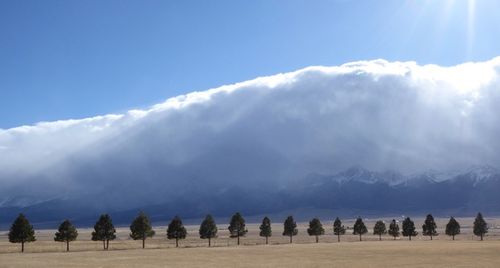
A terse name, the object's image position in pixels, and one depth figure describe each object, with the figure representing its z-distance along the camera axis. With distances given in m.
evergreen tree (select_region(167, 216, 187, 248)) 162.00
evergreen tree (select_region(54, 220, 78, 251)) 137.38
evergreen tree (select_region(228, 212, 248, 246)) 175.36
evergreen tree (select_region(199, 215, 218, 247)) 167.25
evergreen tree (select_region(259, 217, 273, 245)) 180.00
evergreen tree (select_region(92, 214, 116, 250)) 145.75
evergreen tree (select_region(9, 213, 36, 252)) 131.40
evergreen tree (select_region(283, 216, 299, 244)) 185.25
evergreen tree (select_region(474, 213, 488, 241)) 194.38
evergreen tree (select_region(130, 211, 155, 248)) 153.62
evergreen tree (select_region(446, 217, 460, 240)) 198.00
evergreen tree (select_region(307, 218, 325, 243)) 189.88
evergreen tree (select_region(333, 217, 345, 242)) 197.25
